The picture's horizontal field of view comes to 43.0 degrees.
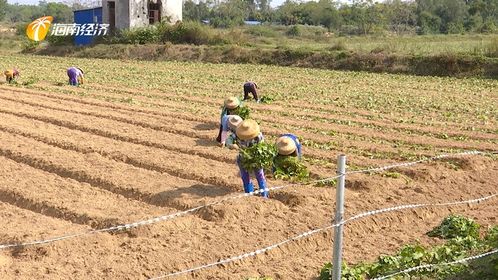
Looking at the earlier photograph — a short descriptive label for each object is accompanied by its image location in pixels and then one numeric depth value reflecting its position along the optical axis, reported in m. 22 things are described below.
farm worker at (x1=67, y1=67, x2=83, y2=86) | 20.48
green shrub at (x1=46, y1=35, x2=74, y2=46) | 43.84
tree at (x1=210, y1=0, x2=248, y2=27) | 85.82
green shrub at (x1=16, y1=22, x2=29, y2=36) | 55.46
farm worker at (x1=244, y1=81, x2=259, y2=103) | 16.94
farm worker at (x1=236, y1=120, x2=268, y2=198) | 8.18
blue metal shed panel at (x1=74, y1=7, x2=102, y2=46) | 42.84
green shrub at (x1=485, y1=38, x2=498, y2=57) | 27.59
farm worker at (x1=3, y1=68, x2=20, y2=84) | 21.25
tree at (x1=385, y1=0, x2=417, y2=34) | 65.56
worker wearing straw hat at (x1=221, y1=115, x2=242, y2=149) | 8.91
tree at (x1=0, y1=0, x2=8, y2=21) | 100.59
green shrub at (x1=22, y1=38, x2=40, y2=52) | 43.38
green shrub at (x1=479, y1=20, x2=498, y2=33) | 48.50
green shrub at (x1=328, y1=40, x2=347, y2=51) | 32.53
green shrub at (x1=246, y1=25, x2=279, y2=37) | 52.19
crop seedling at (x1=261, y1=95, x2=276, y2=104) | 17.42
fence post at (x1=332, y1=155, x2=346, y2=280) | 4.47
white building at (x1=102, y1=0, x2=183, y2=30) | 41.78
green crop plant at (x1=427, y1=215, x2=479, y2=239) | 7.29
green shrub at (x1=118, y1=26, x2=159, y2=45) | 39.87
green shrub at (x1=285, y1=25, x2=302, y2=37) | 56.62
